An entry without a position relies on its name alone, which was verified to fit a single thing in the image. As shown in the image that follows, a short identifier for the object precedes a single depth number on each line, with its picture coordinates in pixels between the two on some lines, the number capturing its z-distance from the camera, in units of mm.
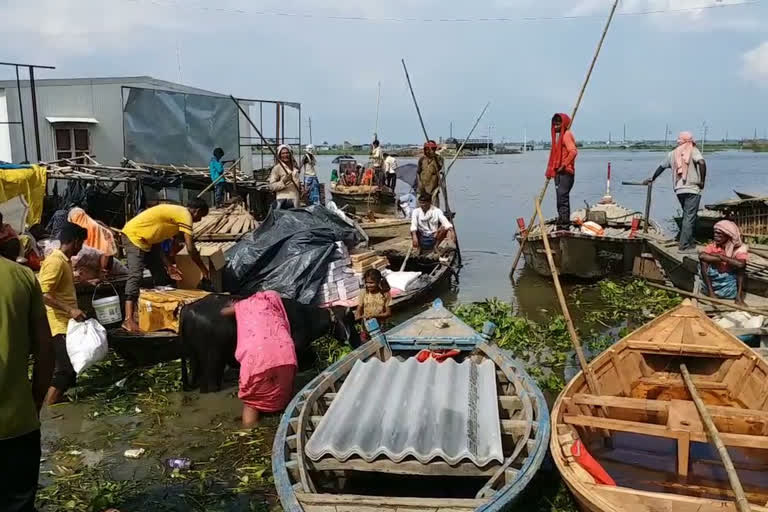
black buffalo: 5625
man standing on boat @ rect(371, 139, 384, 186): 21891
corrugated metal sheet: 3615
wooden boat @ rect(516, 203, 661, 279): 10453
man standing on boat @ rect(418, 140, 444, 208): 12617
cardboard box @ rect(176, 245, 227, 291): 7754
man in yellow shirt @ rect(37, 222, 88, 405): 5195
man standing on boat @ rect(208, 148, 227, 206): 13117
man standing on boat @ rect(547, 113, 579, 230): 9984
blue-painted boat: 3312
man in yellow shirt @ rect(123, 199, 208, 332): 6828
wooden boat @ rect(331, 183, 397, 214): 20531
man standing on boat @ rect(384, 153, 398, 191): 22453
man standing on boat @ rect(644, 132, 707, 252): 9125
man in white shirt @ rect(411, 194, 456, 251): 10109
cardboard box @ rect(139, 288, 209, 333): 6516
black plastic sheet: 8102
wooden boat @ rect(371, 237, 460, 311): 8656
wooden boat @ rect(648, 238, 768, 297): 7672
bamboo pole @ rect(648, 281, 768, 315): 5727
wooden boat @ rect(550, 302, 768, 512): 3496
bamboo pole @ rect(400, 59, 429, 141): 13262
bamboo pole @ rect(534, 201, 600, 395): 4641
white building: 14273
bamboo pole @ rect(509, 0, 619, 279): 9023
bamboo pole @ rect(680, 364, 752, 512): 2928
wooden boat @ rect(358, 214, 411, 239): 13795
